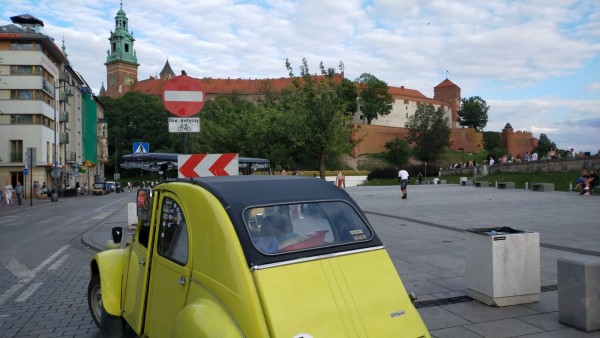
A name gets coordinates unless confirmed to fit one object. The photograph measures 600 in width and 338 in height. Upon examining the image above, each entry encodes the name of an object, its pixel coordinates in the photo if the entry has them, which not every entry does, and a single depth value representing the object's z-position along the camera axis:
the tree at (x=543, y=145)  112.40
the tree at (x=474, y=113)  115.31
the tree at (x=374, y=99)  102.75
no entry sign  7.98
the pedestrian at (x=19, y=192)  33.69
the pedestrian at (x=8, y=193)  33.53
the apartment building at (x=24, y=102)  47.91
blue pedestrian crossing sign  12.54
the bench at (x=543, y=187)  29.85
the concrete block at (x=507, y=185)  33.97
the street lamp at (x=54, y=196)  36.56
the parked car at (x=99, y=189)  53.03
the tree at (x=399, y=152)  85.38
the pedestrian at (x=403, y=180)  25.94
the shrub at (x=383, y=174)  63.28
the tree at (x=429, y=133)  85.25
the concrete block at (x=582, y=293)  4.79
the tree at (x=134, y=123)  94.06
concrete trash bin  5.64
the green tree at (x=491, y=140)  115.25
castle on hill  99.19
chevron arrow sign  7.36
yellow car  2.67
